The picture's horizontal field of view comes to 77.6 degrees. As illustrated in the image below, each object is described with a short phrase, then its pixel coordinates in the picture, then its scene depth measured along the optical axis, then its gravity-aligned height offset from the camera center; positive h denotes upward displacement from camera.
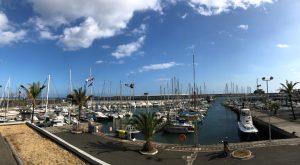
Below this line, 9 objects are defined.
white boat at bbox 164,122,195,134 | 39.25 -8.10
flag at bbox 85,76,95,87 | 45.19 +2.78
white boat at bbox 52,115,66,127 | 37.00 -6.52
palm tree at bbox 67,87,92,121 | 30.94 -1.06
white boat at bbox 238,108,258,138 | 31.79 -6.35
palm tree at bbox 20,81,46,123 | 32.03 +0.17
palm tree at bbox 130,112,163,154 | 18.24 -3.65
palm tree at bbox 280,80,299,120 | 38.43 +0.13
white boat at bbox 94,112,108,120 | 58.87 -8.11
